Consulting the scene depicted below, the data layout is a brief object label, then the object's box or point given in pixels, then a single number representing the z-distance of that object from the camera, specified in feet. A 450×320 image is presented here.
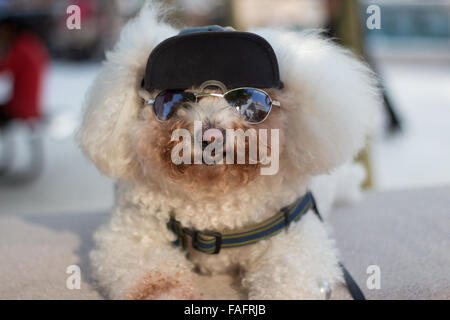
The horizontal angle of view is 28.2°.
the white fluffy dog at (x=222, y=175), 2.44
